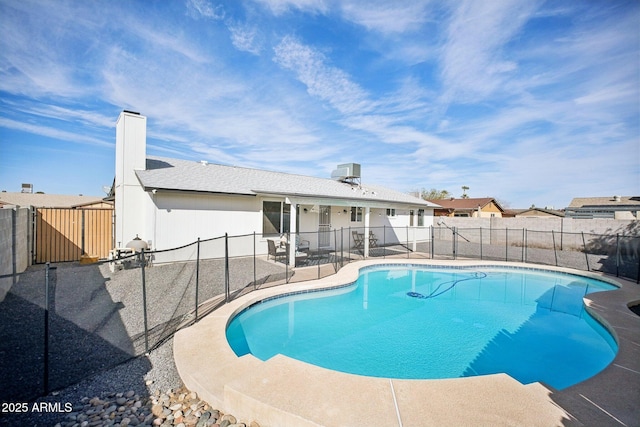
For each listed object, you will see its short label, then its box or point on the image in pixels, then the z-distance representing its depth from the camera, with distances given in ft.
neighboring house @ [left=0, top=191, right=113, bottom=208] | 75.77
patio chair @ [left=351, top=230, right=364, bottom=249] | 50.41
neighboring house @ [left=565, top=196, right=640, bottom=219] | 60.34
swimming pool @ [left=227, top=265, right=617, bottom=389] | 16.70
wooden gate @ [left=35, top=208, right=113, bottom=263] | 34.12
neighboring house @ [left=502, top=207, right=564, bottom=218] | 129.27
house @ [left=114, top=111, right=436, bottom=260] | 34.65
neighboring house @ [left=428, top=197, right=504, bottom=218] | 111.75
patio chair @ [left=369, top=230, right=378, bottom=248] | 53.36
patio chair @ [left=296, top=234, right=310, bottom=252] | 43.49
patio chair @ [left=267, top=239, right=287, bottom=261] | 36.94
